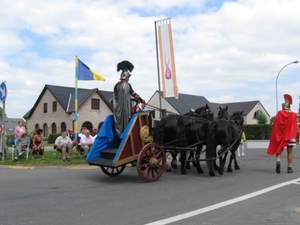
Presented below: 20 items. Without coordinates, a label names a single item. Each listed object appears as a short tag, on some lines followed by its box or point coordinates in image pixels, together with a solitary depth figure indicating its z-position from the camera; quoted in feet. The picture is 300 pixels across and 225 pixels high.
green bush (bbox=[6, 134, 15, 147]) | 101.54
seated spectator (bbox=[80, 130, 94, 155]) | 45.24
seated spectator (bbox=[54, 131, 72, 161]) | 44.02
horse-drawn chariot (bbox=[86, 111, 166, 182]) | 27.30
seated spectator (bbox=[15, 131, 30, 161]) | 45.37
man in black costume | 28.94
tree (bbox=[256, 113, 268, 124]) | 191.40
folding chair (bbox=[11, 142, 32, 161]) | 45.01
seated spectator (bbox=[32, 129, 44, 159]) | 46.78
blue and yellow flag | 58.70
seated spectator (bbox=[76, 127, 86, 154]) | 47.15
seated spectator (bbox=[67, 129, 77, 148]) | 49.69
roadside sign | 46.14
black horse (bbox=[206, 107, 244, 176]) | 32.04
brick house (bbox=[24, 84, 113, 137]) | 142.61
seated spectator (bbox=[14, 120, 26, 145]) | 46.86
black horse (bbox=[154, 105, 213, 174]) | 31.71
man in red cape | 33.27
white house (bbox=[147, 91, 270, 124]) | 183.22
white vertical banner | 55.01
